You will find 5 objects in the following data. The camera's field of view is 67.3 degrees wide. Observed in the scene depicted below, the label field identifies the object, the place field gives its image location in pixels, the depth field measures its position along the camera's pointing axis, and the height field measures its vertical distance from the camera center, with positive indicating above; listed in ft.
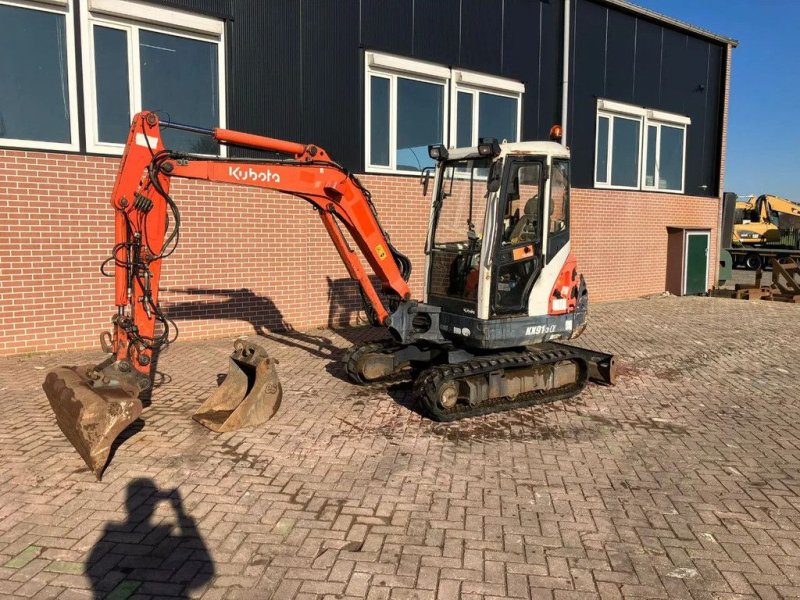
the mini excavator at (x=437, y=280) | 16.88 -1.58
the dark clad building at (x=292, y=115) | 26.71 +6.68
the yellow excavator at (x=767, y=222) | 96.07 +2.42
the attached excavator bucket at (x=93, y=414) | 14.58 -4.51
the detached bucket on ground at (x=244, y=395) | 18.35 -5.17
